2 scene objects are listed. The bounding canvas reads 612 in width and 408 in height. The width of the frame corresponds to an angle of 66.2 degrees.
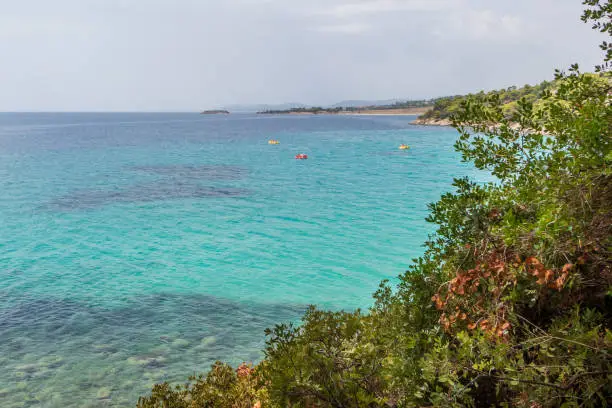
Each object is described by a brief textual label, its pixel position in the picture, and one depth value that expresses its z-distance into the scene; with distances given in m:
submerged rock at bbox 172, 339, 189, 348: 15.73
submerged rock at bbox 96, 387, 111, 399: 12.87
